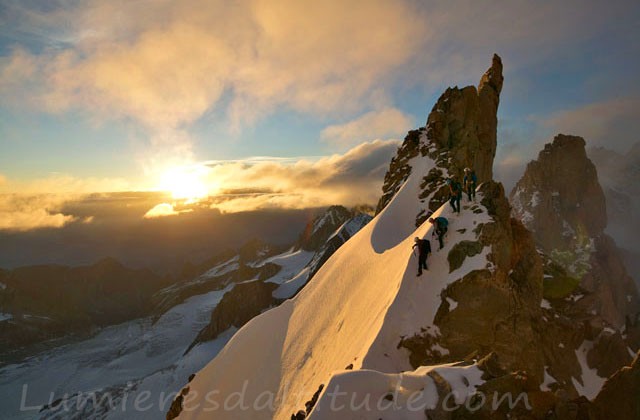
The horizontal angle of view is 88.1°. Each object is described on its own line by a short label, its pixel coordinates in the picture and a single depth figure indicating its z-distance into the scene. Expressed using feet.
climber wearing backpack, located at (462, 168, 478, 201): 79.87
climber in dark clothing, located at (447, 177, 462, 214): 78.81
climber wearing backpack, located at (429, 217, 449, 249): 73.10
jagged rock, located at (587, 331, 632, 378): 122.11
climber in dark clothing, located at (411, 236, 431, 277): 70.41
